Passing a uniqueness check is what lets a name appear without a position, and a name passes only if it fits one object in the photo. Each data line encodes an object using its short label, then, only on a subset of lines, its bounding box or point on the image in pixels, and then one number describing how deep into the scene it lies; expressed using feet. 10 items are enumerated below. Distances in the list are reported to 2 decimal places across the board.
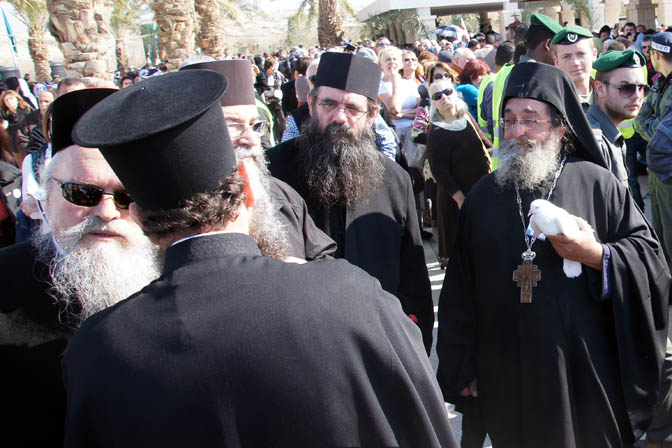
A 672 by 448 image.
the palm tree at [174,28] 59.17
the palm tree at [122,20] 99.43
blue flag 69.53
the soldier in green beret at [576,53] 13.62
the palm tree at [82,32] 47.60
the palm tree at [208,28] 67.41
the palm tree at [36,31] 82.28
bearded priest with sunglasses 5.80
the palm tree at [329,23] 76.74
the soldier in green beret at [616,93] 12.28
